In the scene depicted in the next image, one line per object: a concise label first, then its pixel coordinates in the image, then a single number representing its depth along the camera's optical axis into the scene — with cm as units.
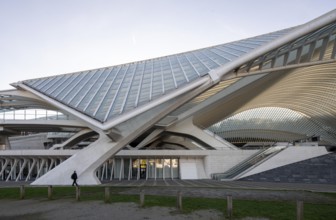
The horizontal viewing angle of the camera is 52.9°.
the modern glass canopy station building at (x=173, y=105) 2333
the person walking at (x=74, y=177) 2250
